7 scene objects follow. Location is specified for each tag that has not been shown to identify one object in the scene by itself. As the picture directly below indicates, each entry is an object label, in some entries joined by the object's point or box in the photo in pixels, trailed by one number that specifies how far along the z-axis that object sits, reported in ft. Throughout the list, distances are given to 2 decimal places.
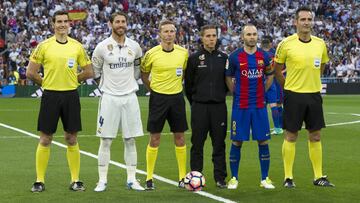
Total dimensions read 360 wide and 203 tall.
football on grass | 34.96
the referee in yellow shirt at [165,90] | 36.42
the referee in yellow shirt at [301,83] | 36.50
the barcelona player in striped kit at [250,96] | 36.29
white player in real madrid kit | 35.63
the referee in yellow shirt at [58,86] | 35.32
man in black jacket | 36.78
